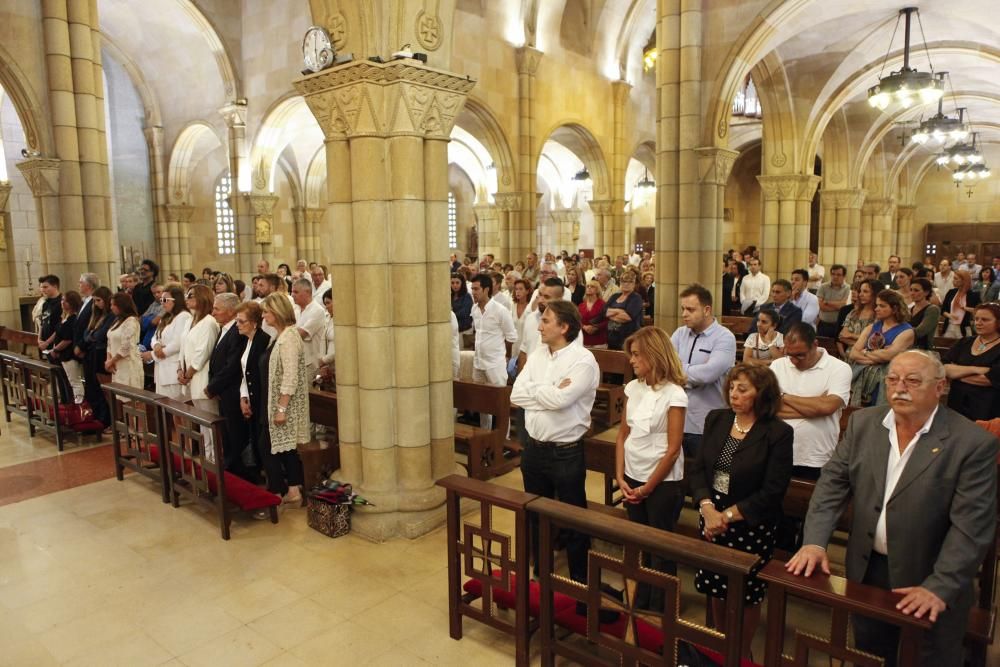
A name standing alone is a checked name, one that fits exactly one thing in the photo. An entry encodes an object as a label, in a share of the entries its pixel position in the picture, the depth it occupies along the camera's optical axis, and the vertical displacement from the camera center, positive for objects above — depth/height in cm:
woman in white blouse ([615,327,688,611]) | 368 -95
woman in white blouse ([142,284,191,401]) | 677 -81
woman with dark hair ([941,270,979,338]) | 814 -67
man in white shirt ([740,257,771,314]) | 1073 -54
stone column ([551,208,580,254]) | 2348 +108
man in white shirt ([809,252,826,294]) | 1319 -37
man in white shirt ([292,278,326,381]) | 690 -60
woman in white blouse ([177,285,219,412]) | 609 -73
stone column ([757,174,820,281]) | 1362 +65
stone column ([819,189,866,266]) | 1816 +90
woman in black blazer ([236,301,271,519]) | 562 -81
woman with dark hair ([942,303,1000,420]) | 500 -87
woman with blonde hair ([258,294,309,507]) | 539 -112
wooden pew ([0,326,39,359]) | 920 -110
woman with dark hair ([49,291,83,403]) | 791 -108
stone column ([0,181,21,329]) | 1109 -35
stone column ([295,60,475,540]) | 500 -11
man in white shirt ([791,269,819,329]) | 740 -47
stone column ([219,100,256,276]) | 1625 +179
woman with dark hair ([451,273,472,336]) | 847 -57
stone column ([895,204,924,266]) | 2625 +84
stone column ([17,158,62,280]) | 973 +84
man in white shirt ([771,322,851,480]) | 407 -84
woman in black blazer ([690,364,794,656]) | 330 -108
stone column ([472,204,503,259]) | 2217 +95
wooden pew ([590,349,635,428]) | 735 -147
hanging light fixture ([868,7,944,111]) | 1017 +247
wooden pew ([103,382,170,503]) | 582 -153
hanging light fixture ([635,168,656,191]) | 2209 +230
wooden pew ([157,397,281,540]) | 510 -172
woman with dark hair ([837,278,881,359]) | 603 -55
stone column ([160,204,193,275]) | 2027 +62
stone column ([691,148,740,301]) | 958 +67
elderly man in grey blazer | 254 -99
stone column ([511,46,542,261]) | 1590 +256
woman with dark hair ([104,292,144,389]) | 720 -91
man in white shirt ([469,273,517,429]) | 688 -76
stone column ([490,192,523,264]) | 1603 +90
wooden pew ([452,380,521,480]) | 607 -157
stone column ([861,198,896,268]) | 2278 +96
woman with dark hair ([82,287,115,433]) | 757 -98
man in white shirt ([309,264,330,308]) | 952 -33
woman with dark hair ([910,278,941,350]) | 605 -55
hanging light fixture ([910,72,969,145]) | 1334 +244
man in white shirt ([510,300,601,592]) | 398 -90
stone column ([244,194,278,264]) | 1666 +90
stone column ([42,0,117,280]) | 985 +181
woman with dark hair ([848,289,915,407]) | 519 -72
